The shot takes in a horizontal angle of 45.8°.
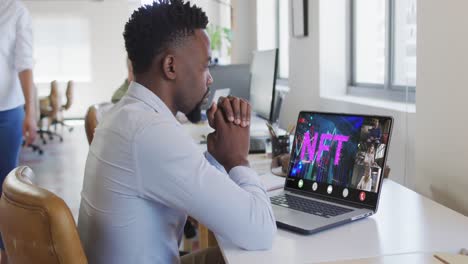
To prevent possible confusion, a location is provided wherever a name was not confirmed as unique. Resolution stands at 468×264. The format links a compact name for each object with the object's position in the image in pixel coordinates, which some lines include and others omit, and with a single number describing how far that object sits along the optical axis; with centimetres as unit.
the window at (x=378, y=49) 257
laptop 140
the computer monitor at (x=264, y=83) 265
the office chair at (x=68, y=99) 902
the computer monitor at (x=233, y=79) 355
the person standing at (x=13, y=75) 247
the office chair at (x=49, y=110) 844
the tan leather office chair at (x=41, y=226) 96
